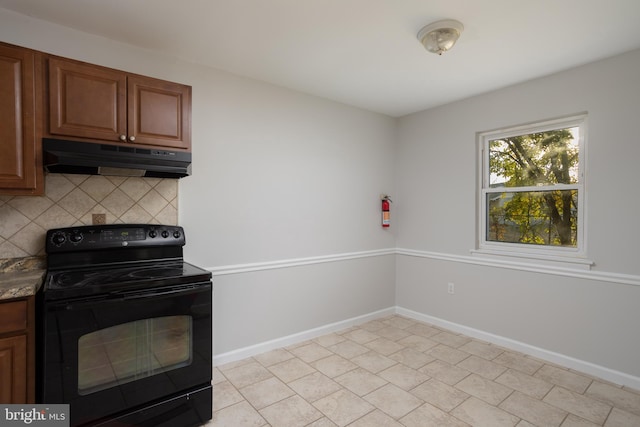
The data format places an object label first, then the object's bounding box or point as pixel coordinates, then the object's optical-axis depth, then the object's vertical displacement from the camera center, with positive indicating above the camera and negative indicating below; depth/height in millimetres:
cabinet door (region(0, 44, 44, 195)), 1693 +457
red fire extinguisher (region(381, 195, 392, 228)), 3955 -16
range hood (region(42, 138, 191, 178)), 1789 +302
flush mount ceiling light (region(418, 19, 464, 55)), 2043 +1144
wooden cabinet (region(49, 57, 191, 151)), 1835 +635
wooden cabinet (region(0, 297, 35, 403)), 1485 -658
